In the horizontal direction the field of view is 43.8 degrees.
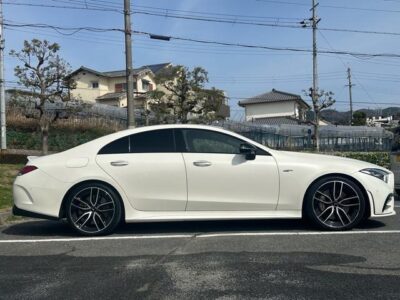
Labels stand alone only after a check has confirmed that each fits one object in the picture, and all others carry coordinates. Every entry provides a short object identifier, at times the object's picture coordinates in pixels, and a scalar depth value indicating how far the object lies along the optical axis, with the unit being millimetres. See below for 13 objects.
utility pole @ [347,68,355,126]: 70462
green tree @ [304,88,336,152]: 37053
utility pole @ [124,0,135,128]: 17375
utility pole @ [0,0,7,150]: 22859
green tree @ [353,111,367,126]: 75412
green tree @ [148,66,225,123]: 29828
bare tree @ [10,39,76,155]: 21047
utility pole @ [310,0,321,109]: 37525
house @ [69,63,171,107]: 56594
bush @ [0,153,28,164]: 17531
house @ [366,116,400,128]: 79394
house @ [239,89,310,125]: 66250
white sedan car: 6227
